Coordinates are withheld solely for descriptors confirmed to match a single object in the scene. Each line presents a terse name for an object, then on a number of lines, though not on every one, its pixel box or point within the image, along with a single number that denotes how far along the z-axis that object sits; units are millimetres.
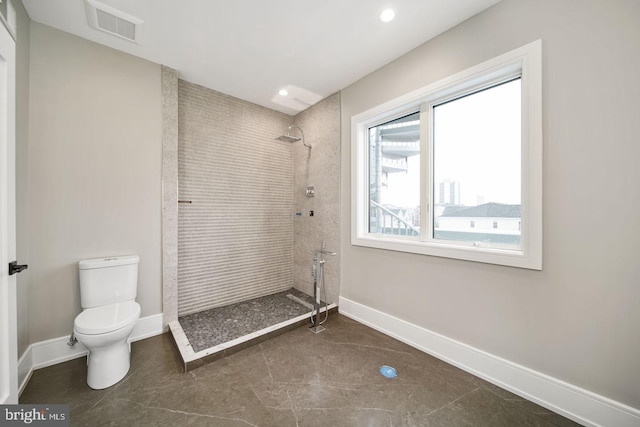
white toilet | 1571
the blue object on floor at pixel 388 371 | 1749
